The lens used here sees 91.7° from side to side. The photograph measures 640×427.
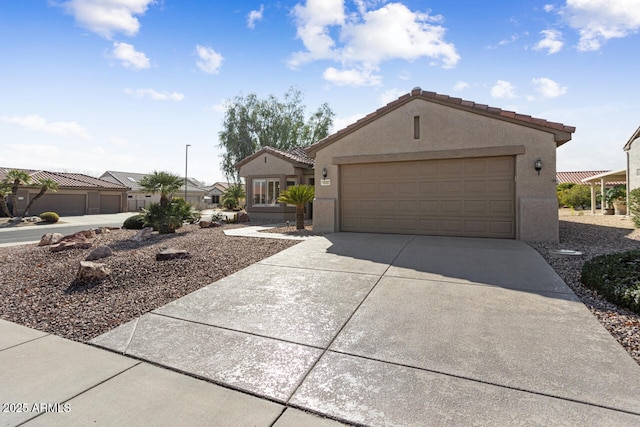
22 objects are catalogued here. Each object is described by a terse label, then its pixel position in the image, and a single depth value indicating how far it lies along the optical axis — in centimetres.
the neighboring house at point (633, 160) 1805
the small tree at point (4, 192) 2386
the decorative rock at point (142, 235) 1067
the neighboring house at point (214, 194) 5775
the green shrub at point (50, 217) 2338
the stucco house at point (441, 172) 916
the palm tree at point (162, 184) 1341
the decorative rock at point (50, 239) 1000
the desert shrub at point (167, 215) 1245
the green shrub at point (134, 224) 1528
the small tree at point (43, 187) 2613
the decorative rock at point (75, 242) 857
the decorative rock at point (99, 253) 712
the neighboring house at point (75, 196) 2878
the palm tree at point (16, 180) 2438
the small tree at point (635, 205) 1205
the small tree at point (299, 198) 1302
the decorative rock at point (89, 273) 567
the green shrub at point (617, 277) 420
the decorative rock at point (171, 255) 705
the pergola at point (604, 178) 2026
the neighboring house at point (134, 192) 4197
